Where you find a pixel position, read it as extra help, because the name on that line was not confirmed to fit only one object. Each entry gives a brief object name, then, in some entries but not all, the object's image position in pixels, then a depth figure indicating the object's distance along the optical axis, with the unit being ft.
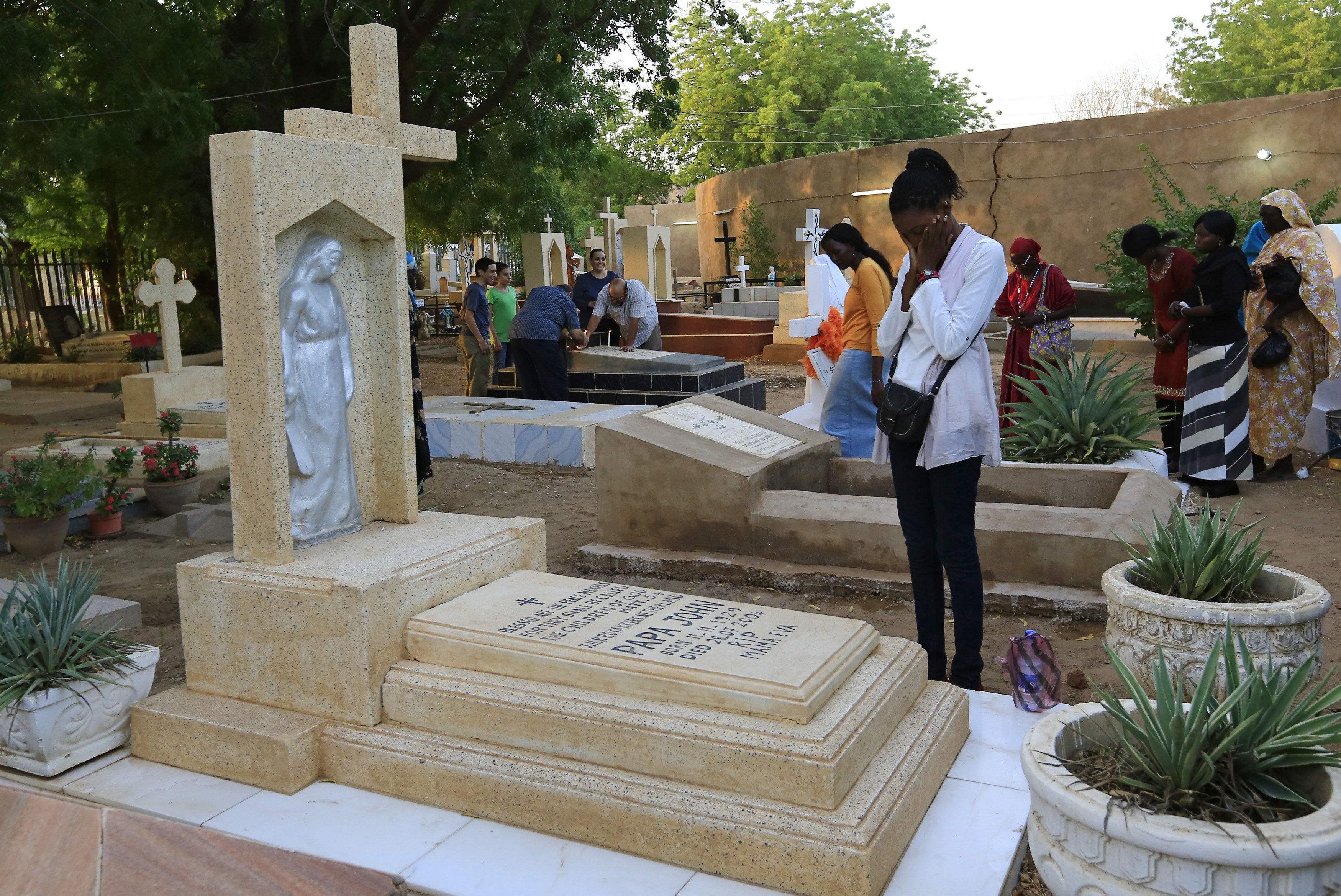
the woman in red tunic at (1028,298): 22.48
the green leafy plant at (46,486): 19.58
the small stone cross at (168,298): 33.42
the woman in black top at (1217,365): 19.84
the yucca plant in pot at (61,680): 10.14
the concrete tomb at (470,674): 8.47
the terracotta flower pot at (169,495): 22.81
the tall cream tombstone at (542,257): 54.13
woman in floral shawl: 21.22
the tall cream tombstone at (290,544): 10.11
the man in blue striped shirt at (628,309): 34.19
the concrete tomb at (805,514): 14.35
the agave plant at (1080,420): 18.13
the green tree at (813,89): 113.70
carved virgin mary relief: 11.30
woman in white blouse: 10.27
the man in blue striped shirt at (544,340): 31.58
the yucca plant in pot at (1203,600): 9.13
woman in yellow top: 17.69
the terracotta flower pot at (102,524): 21.45
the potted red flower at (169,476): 22.82
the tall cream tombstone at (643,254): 58.18
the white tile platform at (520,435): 26.86
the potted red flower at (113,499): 21.39
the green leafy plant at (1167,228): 28.37
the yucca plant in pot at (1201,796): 6.02
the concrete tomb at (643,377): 32.19
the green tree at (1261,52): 90.17
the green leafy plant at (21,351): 52.01
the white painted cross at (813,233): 43.96
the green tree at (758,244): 89.10
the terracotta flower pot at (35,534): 19.85
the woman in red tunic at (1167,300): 20.80
